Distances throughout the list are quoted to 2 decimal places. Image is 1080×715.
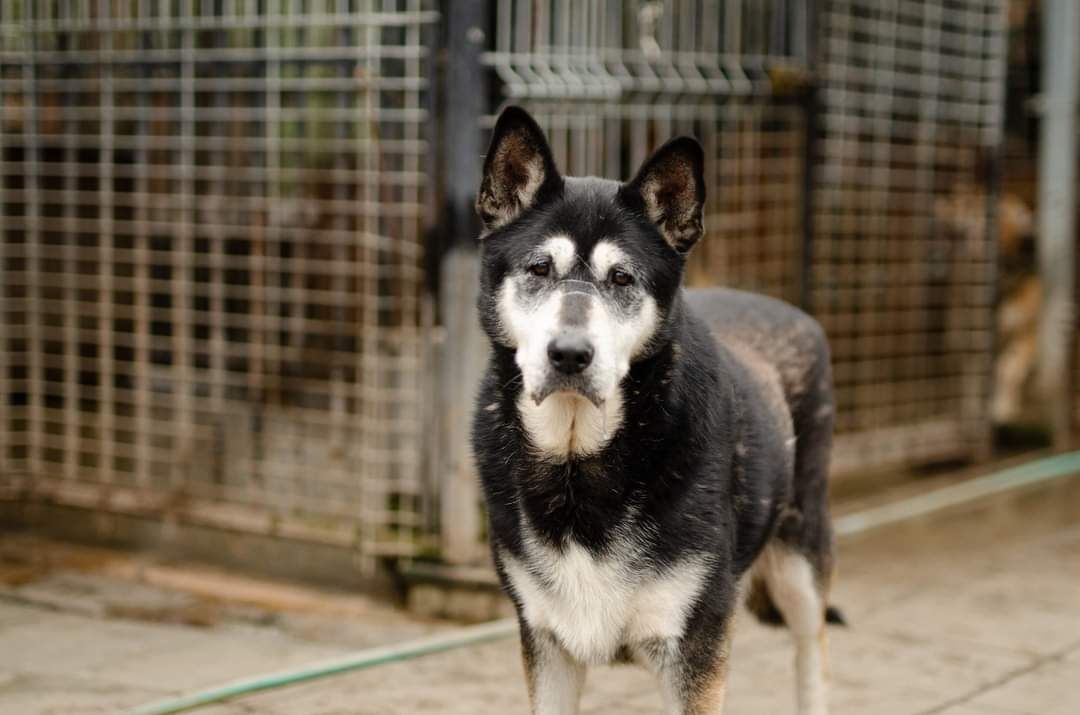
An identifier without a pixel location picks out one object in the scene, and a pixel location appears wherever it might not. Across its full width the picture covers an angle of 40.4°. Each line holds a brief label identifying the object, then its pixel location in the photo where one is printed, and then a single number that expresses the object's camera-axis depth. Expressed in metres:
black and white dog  3.25
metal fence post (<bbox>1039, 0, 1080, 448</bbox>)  8.02
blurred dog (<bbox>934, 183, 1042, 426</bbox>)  8.48
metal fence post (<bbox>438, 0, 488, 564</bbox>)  5.23
